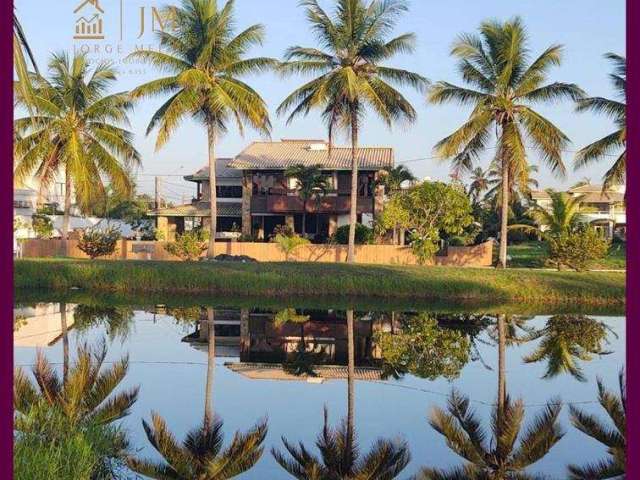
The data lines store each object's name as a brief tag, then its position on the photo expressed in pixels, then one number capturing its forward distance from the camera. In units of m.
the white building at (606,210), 57.78
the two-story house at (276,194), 37.41
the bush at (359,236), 34.03
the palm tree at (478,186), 60.25
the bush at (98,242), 31.16
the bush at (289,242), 31.50
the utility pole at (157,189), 54.78
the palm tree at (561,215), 31.22
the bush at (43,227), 34.94
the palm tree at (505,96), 27.38
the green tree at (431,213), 30.42
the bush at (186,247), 30.52
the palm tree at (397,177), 35.28
